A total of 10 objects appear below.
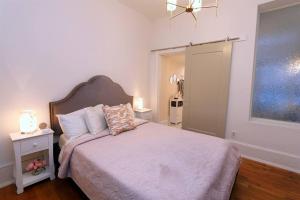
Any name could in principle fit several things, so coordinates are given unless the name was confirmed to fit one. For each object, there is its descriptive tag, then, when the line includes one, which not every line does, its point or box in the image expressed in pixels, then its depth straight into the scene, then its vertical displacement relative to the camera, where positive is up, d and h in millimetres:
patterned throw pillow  2316 -500
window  2549 +395
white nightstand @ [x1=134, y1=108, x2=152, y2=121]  3515 -593
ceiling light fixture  1694 +871
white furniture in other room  4660 -647
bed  1217 -725
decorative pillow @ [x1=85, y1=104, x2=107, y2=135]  2279 -503
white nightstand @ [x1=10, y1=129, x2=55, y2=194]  1865 -797
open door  2947 +18
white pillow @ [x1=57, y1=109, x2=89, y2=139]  2174 -549
